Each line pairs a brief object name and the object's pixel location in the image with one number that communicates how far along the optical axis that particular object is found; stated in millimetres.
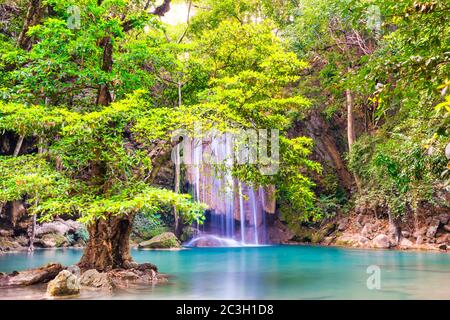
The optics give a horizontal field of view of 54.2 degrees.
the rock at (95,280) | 8742
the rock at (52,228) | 21688
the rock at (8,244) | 19422
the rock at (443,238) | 19145
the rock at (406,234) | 20531
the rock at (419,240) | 19608
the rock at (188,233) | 25719
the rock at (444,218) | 19734
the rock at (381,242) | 20016
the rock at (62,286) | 7812
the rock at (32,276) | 9102
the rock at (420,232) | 19938
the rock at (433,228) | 19547
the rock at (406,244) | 19697
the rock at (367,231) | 21744
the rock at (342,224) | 23969
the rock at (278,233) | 26344
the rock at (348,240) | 21825
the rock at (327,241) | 23581
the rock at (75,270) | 9430
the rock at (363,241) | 21062
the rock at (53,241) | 21172
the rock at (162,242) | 21609
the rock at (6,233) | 20156
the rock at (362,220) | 22891
